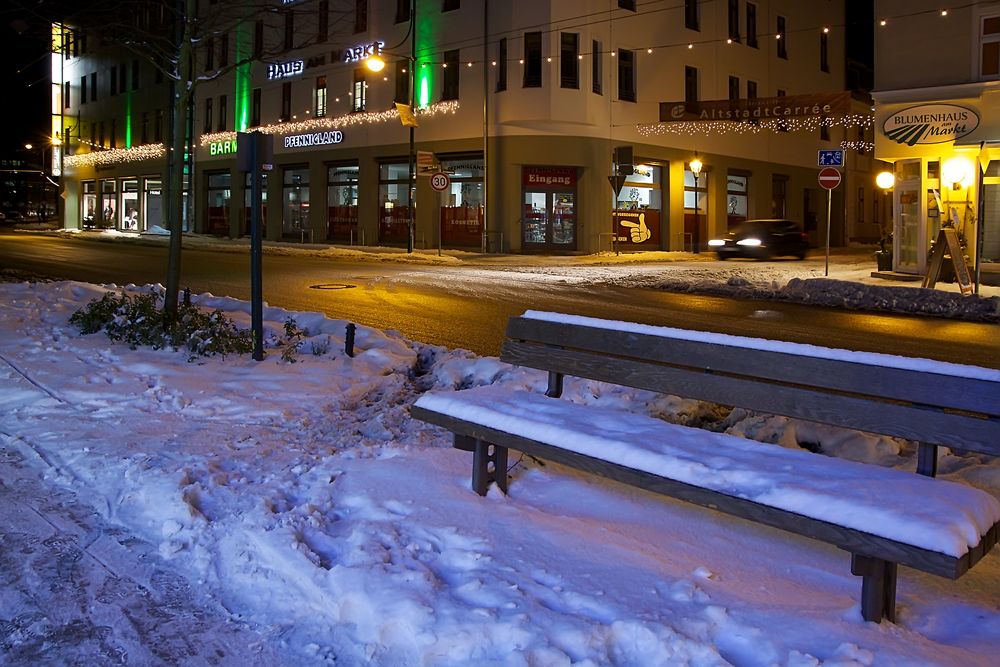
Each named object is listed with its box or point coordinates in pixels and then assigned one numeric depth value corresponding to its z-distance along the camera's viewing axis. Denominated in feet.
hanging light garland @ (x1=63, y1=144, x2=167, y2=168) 177.53
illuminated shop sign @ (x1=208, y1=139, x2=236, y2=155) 151.50
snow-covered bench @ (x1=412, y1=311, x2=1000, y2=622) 11.47
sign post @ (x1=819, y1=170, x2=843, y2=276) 69.41
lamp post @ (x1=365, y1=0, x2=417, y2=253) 100.08
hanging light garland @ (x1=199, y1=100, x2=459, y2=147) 117.60
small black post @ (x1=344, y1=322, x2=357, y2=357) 29.60
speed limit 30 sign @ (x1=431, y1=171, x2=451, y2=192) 99.16
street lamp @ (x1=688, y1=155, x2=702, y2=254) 123.34
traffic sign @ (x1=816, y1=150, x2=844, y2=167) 68.85
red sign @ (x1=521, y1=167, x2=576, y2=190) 112.88
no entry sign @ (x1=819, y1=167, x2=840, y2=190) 69.36
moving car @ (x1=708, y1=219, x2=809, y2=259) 105.19
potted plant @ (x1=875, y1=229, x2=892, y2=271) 78.54
